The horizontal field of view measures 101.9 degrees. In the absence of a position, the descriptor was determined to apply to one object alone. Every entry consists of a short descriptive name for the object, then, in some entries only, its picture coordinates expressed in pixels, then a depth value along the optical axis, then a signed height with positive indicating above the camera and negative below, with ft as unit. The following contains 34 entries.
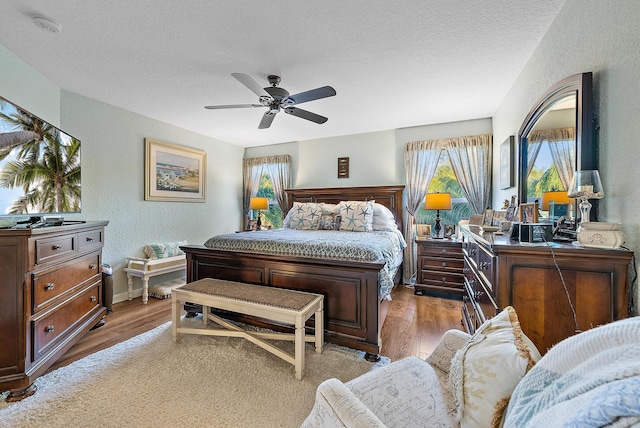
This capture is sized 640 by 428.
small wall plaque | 15.37 +2.70
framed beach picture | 12.38 +2.07
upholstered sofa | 1.46 -1.56
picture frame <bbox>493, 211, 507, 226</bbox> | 7.86 -0.11
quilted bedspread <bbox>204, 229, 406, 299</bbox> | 7.18 -1.02
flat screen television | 5.82 +1.14
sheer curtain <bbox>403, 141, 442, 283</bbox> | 13.34 +1.72
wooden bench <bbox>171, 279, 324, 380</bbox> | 6.07 -2.37
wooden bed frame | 6.86 -2.03
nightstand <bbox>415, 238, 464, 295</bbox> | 11.39 -2.39
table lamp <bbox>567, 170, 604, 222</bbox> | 4.39 +0.44
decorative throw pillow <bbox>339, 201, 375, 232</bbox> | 11.87 -0.19
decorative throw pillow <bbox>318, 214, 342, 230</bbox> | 12.72 -0.50
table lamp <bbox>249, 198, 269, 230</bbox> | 16.08 +0.59
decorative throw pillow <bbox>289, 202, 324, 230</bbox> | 12.87 -0.17
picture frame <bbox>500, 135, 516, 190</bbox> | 8.71 +1.81
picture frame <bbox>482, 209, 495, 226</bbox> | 8.71 -0.16
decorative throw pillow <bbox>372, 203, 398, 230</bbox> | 12.30 -0.29
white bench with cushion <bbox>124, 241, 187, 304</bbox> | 11.00 -2.36
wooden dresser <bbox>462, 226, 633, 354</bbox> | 4.04 -1.20
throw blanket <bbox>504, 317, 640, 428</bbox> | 1.31 -1.05
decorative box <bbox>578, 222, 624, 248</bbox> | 4.09 -0.35
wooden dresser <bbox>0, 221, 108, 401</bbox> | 5.27 -2.01
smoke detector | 5.88 +4.36
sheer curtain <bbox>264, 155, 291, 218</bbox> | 16.87 +2.45
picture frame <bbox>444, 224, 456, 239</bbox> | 12.52 -0.87
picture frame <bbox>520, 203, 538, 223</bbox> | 5.93 +0.01
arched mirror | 4.78 +1.65
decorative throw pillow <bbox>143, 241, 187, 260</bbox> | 12.10 -1.83
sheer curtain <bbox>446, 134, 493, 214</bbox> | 12.10 +2.32
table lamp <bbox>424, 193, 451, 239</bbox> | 12.00 +0.54
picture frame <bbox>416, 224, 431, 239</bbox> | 12.89 -0.89
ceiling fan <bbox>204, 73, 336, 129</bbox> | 7.41 +3.57
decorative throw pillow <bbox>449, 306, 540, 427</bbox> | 2.55 -1.68
